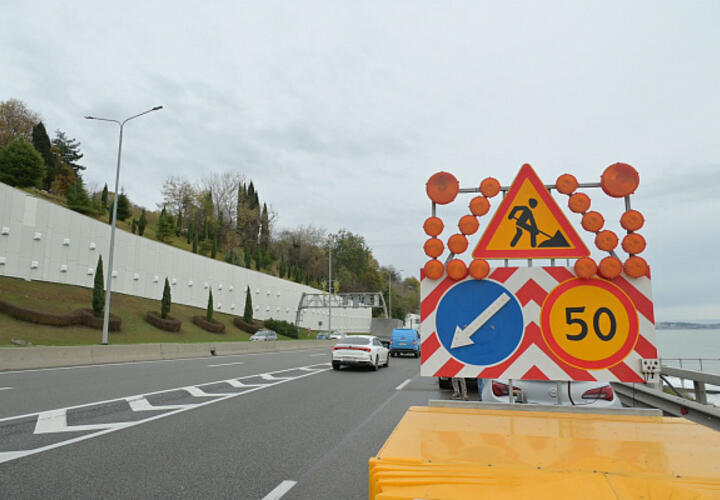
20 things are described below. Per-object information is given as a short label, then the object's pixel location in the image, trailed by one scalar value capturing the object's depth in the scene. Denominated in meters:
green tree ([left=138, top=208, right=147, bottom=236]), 62.46
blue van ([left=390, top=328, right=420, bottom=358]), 32.22
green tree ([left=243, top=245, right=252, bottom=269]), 71.60
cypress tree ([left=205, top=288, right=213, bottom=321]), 48.80
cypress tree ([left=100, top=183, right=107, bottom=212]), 69.93
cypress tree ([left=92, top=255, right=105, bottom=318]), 35.64
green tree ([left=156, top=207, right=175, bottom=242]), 67.00
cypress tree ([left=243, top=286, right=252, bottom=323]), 57.44
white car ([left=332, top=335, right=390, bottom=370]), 20.78
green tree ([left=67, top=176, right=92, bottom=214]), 51.31
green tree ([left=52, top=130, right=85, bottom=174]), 88.00
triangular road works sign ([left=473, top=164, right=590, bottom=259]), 3.75
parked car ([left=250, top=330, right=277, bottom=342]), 44.62
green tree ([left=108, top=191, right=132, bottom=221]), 65.06
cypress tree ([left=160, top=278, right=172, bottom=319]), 42.81
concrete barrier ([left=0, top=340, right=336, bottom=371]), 17.34
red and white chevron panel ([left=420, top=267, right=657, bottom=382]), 3.39
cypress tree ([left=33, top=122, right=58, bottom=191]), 66.06
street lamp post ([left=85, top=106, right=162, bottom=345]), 24.22
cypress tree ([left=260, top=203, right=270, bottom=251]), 104.31
